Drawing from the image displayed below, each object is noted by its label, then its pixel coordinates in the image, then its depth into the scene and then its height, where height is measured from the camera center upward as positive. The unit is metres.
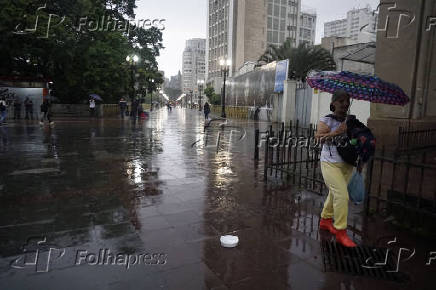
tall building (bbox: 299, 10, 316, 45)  99.07 +25.19
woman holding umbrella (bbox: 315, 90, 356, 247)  3.97 -0.76
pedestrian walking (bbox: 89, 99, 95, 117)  29.64 -0.72
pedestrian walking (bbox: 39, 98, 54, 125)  20.28 -0.67
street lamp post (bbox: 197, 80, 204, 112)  94.69 +5.50
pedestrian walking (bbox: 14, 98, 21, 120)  24.97 -0.93
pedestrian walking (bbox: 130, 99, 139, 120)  27.24 -0.58
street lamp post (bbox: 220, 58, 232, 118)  35.39 +0.36
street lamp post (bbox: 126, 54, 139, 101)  28.84 +3.78
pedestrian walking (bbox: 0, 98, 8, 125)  19.08 -0.78
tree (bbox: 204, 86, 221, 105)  59.28 +1.22
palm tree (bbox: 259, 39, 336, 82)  36.66 +5.23
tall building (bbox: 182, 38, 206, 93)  169.61 +20.61
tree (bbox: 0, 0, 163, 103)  23.22 +4.26
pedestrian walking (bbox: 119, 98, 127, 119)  30.01 -0.52
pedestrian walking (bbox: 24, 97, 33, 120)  24.64 -0.82
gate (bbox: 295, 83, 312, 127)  22.95 +0.13
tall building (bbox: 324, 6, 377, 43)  121.44 +41.43
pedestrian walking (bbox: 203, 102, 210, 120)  29.23 -0.67
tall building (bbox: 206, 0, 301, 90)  76.06 +19.46
